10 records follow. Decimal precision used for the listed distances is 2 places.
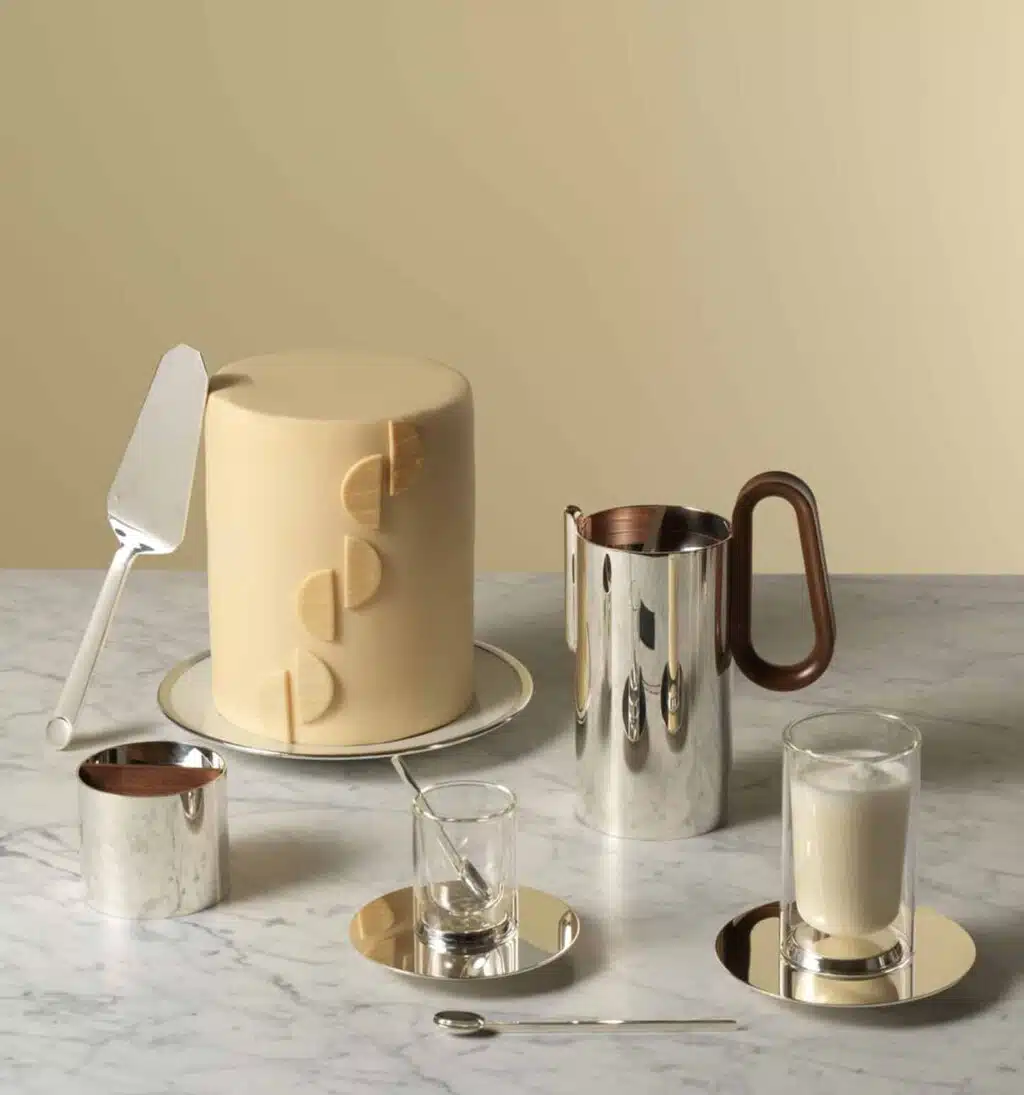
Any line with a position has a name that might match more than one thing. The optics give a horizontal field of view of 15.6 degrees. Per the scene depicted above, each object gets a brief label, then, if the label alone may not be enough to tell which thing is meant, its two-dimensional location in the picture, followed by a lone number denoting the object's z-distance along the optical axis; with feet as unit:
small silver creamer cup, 6.63
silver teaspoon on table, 6.32
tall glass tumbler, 6.44
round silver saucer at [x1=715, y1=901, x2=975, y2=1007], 6.36
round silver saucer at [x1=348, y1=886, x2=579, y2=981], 6.46
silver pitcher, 6.88
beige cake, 7.11
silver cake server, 7.32
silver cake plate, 7.25
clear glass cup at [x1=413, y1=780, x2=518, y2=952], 6.56
